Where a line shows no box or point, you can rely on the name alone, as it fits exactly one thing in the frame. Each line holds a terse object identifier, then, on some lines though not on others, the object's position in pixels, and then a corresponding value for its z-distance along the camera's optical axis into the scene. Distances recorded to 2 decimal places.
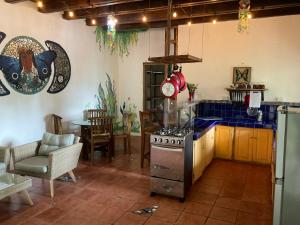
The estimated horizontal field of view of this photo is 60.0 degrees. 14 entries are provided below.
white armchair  3.57
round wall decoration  4.36
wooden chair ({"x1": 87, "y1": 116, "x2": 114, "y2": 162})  4.98
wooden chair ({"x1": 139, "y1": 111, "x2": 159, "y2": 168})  4.80
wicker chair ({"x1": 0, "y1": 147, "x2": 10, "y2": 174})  3.71
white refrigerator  1.99
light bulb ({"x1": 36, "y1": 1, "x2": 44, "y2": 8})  4.53
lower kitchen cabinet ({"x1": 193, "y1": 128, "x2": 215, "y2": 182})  3.91
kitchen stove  3.36
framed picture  5.46
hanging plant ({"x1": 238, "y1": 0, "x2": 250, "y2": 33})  3.15
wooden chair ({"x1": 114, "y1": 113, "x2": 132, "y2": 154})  5.63
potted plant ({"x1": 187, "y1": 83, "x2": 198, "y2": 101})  5.68
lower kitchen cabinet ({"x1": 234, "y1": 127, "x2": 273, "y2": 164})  4.83
